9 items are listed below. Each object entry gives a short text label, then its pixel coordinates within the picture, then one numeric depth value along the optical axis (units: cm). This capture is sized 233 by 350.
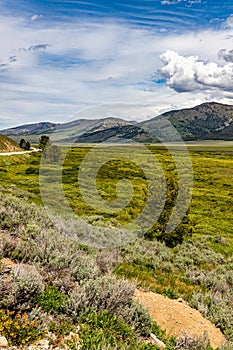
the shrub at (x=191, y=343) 595
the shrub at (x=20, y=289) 543
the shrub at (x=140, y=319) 601
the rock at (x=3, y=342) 443
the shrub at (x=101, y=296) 582
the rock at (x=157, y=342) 595
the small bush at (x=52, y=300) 571
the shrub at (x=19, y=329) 466
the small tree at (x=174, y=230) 2023
